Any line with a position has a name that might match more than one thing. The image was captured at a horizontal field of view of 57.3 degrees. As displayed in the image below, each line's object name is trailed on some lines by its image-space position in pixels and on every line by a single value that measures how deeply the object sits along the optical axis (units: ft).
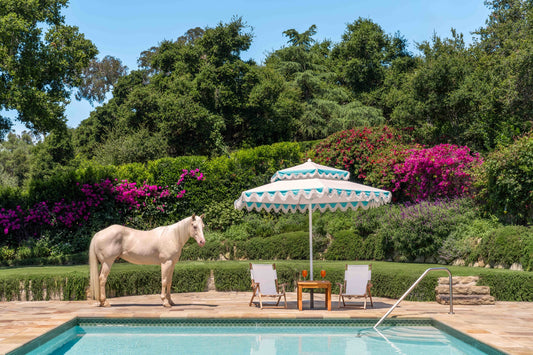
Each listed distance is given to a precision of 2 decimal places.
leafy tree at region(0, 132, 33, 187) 123.69
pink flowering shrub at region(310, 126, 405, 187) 58.44
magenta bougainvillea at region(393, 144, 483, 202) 49.83
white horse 30.48
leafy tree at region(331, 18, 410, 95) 90.43
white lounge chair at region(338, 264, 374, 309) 29.45
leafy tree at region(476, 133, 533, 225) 41.42
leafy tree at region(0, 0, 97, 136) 46.70
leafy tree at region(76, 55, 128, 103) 166.71
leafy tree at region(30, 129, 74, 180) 99.91
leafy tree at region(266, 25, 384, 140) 77.00
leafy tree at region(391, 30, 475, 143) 59.57
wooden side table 28.32
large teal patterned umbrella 27.68
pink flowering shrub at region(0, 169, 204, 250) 56.24
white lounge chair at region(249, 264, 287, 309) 29.55
